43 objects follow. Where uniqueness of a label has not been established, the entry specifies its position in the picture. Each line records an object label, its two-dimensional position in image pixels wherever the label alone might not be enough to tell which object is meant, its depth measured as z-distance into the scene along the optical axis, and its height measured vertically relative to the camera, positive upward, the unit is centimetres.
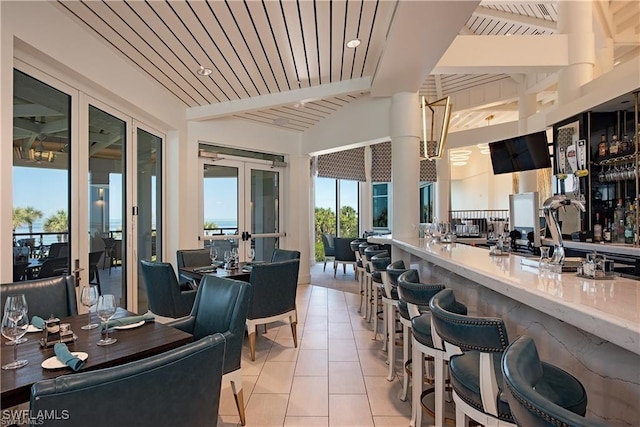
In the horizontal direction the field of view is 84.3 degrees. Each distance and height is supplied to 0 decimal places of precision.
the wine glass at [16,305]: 169 -42
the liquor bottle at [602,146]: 431 +83
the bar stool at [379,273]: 331 -56
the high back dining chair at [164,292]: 354 -77
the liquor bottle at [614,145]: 414 +81
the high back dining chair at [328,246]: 867 -76
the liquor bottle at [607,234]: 424 -24
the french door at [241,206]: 629 +19
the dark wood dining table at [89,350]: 136 -64
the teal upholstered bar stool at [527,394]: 73 -42
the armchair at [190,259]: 470 -58
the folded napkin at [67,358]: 150 -61
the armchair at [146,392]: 98 -54
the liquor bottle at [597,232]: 429 -22
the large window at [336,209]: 1015 +19
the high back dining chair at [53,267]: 293 -43
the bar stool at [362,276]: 490 -91
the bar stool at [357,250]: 545 -58
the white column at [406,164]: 470 +69
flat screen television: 531 +97
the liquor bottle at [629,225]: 399 -13
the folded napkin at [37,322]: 199 -60
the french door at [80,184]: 279 +32
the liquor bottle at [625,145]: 403 +79
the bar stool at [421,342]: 190 -71
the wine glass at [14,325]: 166 -51
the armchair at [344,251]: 815 -82
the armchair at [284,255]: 471 -54
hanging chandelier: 417 +103
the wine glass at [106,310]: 186 -49
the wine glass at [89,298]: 199 -46
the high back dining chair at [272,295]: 355 -83
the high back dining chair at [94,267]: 353 -50
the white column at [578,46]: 479 +228
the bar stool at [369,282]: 450 -92
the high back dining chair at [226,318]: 232 -69
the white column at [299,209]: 718 +14
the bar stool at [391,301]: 293 -74
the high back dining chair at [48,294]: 229 -52
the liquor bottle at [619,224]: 416 -12
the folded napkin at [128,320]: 203 -61
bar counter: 106 -35
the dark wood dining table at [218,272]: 389 -64
